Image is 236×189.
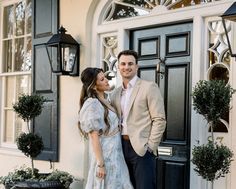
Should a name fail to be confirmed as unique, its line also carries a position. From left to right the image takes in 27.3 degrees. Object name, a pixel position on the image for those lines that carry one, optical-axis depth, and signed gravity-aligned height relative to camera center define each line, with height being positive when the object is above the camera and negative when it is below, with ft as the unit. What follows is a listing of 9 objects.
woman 13.73 -1.05
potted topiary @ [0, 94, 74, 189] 19.48 -2.24
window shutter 21.90 +0.93
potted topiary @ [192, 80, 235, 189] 14.15 -0.47
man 13.93 -0.71
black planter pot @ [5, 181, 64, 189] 18.92 -3.41
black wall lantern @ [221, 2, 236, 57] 13.37 +2.34
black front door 17.21 +0.21
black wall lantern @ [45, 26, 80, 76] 20.06 +1.92
